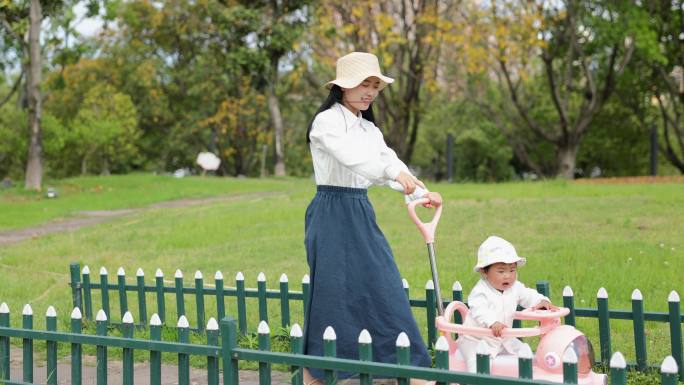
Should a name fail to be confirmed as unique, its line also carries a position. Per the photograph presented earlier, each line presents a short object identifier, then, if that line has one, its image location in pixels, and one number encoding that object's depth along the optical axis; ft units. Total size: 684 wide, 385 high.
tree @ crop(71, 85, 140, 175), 108.27
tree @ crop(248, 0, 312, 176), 93.20
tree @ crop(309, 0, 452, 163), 80.94
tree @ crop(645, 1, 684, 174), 83.61
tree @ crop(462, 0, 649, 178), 77.56
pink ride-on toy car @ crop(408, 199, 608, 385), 13.42
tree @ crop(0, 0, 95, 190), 68.54
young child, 14.06
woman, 14.97
